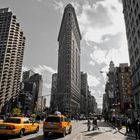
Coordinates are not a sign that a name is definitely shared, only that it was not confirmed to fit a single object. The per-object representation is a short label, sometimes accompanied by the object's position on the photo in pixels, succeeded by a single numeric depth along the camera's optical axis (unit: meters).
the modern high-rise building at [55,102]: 169.93
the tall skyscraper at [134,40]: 46.87
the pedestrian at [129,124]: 24.62
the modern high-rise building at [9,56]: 116.31
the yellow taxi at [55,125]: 17.67
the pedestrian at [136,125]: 17.84
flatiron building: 137.95
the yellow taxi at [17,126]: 14.79
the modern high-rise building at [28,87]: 169.62
